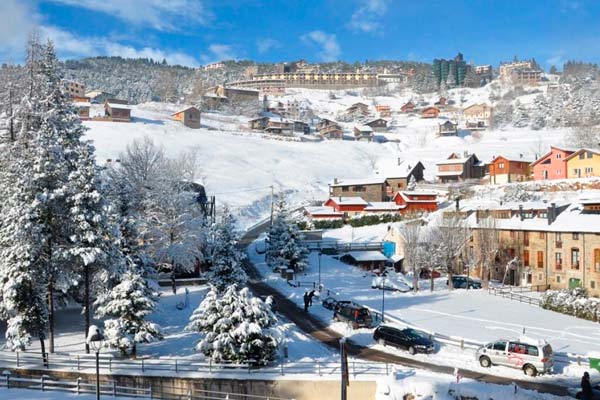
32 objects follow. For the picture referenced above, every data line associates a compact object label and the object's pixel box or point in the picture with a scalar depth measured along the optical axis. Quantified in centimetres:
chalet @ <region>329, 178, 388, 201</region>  9056
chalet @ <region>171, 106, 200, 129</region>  14112
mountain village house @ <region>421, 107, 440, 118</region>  19800
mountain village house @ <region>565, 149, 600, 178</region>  7831
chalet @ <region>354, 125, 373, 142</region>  15962
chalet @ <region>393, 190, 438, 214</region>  8144
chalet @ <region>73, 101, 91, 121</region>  12877
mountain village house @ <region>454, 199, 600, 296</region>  4719
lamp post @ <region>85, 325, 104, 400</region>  1658
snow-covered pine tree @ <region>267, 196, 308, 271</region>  5462
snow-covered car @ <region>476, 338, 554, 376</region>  2544
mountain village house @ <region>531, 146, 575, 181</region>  8306
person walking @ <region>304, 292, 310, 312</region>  3841
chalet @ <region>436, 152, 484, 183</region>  10300
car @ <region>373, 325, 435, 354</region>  2873
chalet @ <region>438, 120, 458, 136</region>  16362
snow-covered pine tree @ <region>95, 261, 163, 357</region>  2833
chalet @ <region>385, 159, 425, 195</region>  9662
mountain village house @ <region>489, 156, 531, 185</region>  9262
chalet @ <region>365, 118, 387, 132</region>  17650
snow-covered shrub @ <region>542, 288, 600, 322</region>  3859
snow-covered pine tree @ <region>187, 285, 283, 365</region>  2656
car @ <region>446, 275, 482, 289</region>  5156
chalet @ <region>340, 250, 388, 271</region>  5853
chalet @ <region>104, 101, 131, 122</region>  13250
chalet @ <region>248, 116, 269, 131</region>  15788
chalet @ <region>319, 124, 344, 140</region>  15842
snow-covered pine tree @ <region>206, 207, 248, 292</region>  3894
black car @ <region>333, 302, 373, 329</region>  3366
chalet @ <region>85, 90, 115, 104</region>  17962
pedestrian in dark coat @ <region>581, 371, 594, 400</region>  2083
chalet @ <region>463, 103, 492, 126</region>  18900
